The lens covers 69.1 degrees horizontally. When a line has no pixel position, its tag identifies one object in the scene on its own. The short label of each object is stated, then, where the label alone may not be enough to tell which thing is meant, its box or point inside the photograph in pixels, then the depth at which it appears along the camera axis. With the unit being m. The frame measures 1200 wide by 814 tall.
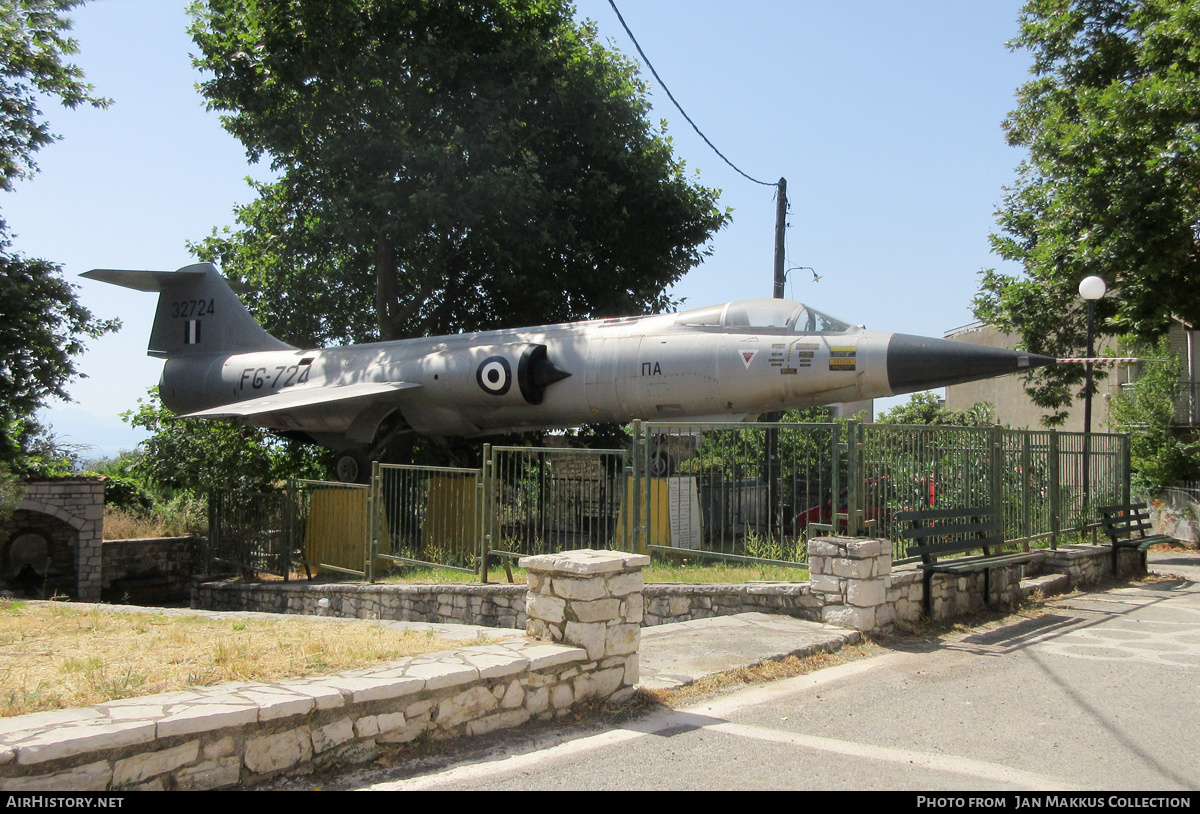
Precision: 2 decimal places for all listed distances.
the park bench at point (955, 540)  8.76
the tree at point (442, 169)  20.05
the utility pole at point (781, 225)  17.31
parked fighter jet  11.96
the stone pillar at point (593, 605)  5.89
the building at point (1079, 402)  21.69
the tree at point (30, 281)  18.17
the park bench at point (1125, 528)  12.37
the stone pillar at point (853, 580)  8.05
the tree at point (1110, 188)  17.11
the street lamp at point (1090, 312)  12.41
